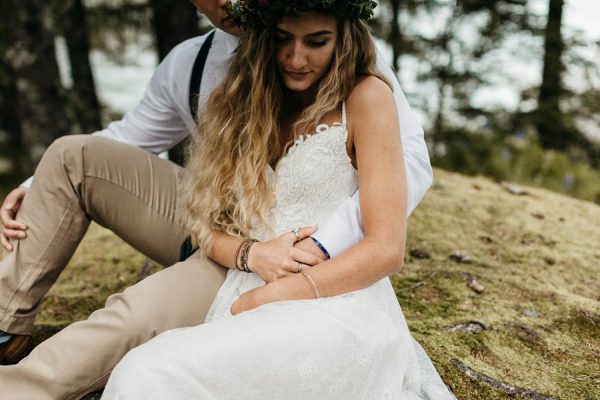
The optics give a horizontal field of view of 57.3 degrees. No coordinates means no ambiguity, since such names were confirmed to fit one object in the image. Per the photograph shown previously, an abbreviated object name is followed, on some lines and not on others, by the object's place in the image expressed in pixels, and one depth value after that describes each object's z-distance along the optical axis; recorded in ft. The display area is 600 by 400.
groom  6.15
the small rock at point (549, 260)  11.37
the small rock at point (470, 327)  8.71
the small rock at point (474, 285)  10.07
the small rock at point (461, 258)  11.41
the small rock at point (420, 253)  11.56
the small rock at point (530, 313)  9.27
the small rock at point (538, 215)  13.85
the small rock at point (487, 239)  12.41
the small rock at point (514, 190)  15.92
